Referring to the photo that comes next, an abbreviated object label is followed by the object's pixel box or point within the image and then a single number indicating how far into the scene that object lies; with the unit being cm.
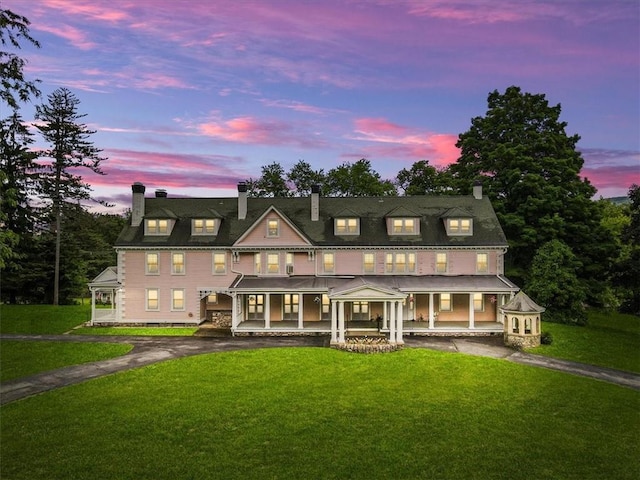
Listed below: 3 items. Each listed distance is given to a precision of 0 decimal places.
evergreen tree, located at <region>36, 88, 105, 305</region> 4047
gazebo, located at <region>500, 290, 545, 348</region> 2586
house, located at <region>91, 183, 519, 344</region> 3209
